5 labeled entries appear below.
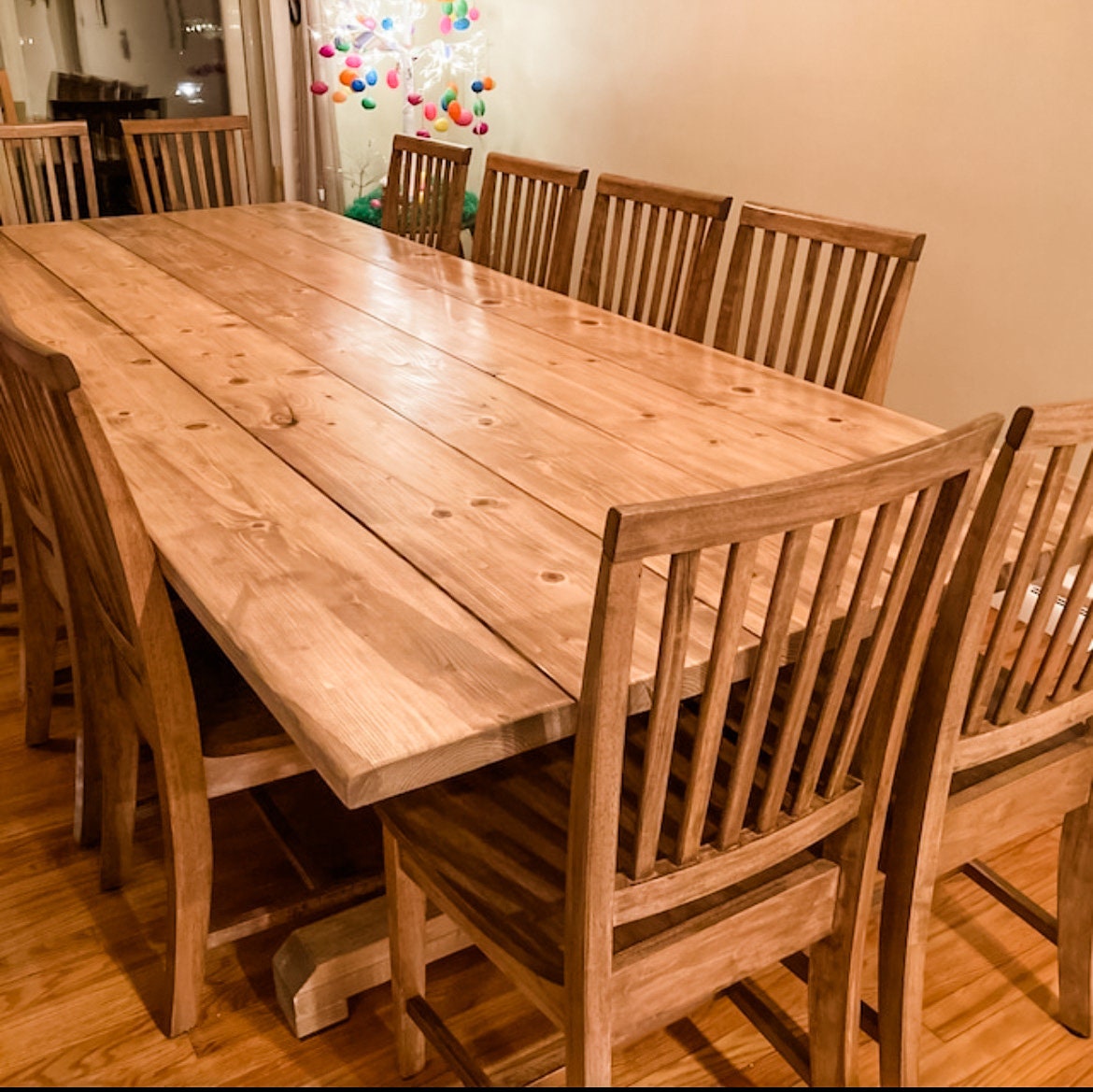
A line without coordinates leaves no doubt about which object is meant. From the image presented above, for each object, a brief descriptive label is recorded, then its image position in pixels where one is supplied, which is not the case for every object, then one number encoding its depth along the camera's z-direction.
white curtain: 4.18
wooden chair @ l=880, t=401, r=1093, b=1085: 1.09
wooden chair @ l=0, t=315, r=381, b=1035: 1.20
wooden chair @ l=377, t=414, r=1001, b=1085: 0.90
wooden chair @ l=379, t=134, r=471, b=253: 2.90
